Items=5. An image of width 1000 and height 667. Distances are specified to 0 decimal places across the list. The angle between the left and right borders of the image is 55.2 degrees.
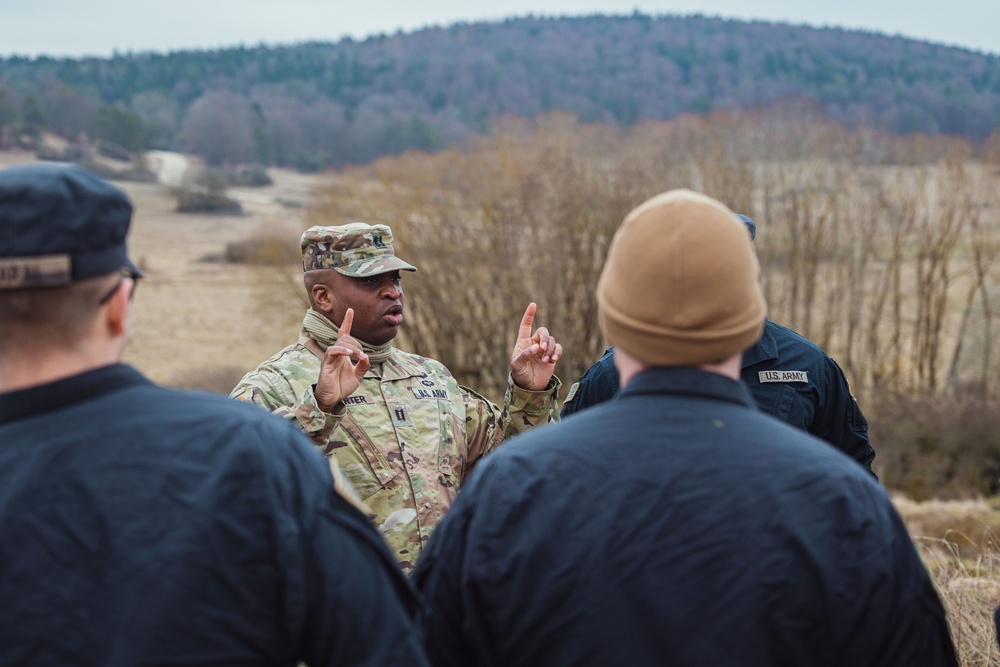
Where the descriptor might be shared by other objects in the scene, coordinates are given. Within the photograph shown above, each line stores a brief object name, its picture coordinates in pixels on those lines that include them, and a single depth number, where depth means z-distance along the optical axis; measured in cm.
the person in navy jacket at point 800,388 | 360
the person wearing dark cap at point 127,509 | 160
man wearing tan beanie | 169
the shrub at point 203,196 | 5950
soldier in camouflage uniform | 342
